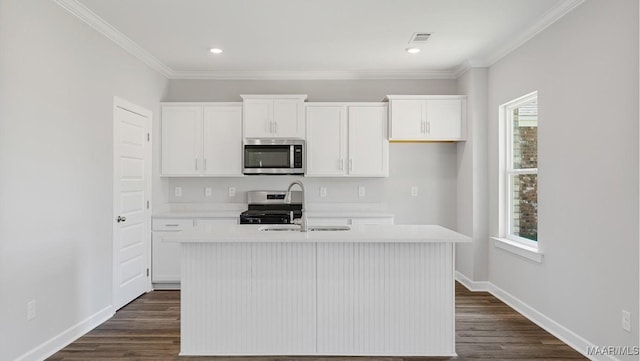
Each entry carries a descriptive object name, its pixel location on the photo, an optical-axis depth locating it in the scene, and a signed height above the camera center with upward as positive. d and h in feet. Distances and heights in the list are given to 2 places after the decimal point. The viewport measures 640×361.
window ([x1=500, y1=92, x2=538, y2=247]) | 12.40 +0.38
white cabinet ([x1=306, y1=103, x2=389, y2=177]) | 15.89 +1.83
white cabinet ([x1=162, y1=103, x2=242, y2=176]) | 15.87 +1.71
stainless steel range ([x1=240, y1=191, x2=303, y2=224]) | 16.37 -0.88
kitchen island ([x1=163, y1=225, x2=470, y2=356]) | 9.17 -2.65
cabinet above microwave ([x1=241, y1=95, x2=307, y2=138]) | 15.65 +2.57
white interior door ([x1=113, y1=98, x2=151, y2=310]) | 12.46 -0.65
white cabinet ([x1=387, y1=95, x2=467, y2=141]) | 15.67 +2.54
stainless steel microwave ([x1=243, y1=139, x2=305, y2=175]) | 15.57 +0.87
